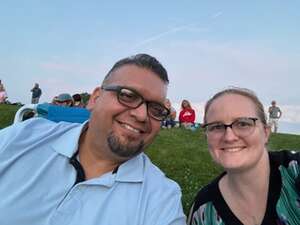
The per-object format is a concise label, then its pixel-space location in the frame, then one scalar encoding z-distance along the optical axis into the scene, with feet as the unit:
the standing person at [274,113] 31.58
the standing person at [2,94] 35.94
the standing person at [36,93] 36.65
